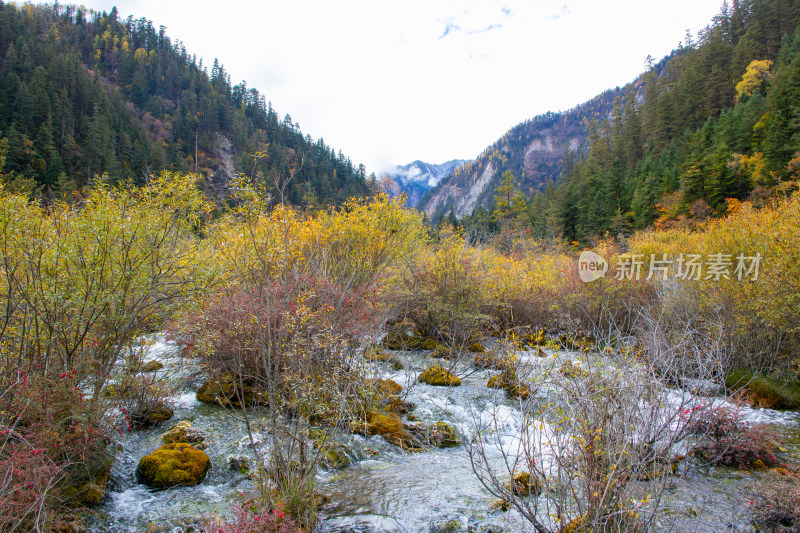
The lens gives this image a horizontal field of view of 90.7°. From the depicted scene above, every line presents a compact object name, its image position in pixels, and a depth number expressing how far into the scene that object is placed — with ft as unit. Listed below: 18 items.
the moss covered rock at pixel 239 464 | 24.22
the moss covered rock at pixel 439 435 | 29.66
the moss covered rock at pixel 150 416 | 28.45
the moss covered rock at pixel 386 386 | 30.94
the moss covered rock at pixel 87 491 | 19.34
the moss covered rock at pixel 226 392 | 33.71
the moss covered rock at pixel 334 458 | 25.30
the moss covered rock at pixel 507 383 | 38.42
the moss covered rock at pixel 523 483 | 20.66
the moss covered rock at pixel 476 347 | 55.06
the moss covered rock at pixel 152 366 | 35.59
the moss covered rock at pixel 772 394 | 35.14
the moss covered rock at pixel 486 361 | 46.71
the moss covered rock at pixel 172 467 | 22.49
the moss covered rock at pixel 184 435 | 26.68
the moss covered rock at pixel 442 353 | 51.15
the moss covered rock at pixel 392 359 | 36.53
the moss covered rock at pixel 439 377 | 41.75
